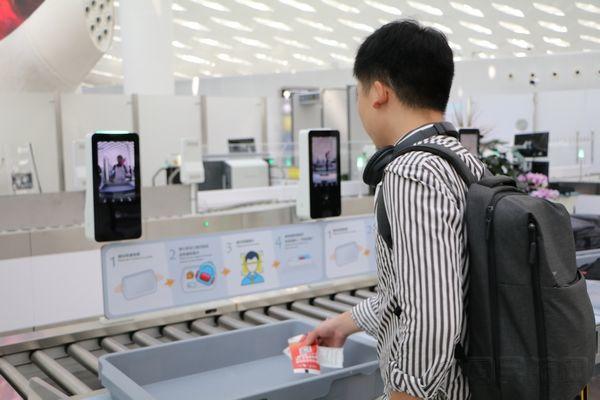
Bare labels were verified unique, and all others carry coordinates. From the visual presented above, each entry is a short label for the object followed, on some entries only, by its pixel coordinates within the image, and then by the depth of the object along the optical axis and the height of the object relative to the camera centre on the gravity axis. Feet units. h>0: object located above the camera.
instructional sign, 7.93 -1.41
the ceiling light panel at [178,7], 62.36 +15.03
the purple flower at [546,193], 15.93 -1.02
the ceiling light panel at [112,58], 88.64 +14.78
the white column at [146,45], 30.53 +5.58
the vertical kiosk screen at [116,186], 7.73 -0.28
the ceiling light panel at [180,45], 85.15 +15.61
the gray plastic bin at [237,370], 5.72 -2.10
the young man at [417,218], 3.66 -0.36
